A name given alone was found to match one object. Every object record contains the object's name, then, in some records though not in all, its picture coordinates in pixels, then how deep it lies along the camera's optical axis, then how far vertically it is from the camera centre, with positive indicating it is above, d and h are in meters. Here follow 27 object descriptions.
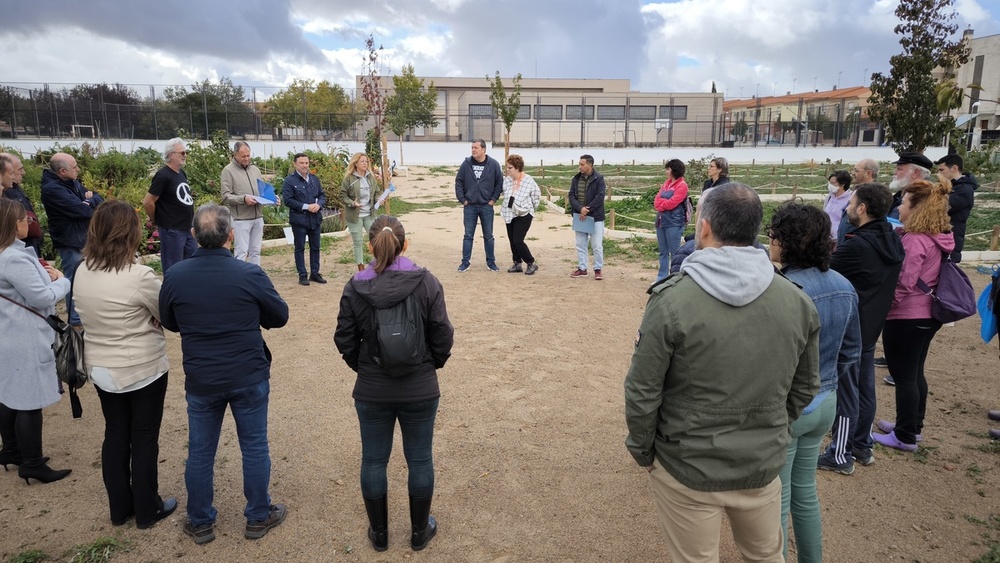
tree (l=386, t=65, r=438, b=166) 42.03 +5.05
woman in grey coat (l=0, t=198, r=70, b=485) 3.51 -0.93
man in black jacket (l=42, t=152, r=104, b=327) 6.18 -0.34
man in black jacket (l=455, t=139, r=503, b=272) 9.59 -0.19
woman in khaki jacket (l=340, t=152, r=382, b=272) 8.97 -0.28
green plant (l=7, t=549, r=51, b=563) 3.21 -1.94
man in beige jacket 7.93 -0.35
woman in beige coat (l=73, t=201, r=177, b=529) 3.19 -0.85
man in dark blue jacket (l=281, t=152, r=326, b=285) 8.74 -0.47
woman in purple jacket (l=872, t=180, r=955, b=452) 4.14 -0.72
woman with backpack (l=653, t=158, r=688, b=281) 8.19 -0.50
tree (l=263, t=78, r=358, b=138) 34.34 +3.22
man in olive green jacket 2.13 -0.70
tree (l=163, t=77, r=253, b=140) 32.19 +3.45
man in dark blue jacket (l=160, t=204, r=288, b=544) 3.07 -0.85
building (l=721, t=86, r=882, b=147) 40.03 +3.03
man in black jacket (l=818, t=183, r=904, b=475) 3.70 -0.54
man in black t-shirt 6.82 -0.35
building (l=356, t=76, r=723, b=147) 43.34 +3.47
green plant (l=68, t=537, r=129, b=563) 3.23 -1.94
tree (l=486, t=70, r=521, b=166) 27.03 +3.04
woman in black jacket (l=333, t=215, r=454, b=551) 2.88 -0.83
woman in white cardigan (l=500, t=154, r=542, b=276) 9.52 -0.43
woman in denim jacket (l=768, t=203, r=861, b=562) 2.87 -0.65
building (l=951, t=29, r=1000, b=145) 47.28 +8.25
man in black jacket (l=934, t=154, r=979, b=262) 5.98 -0.12
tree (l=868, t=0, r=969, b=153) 11.80 +1.80
